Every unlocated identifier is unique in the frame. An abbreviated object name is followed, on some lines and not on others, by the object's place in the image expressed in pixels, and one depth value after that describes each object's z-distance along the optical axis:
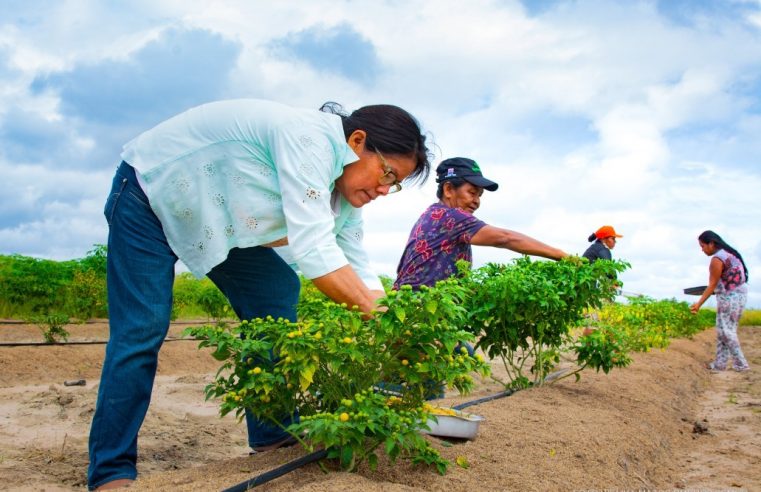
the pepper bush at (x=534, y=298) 4.43
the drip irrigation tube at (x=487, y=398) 4.13
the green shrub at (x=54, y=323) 7.60
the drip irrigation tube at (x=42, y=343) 7.22
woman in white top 2.65
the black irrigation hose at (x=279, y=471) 2.35
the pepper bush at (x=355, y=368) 2.28
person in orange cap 8.30
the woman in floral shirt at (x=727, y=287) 9.49
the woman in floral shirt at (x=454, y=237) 4.41
